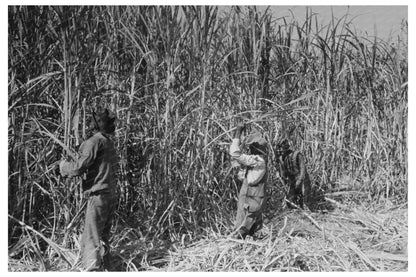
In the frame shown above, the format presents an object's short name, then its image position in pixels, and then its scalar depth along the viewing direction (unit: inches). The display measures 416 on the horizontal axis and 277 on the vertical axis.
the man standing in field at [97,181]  139.9
